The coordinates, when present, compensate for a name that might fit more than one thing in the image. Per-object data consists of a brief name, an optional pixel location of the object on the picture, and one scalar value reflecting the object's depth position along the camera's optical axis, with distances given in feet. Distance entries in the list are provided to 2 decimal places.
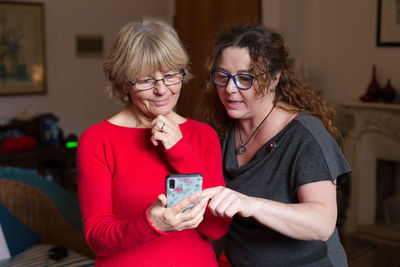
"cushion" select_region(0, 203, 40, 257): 8.18
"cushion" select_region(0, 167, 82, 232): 8.81
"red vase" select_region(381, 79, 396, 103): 12.83
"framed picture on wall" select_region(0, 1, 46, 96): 15.34
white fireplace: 13.15
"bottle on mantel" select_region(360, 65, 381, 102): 13.12
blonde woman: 4.10
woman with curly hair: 4.59
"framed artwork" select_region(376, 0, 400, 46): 13.07
